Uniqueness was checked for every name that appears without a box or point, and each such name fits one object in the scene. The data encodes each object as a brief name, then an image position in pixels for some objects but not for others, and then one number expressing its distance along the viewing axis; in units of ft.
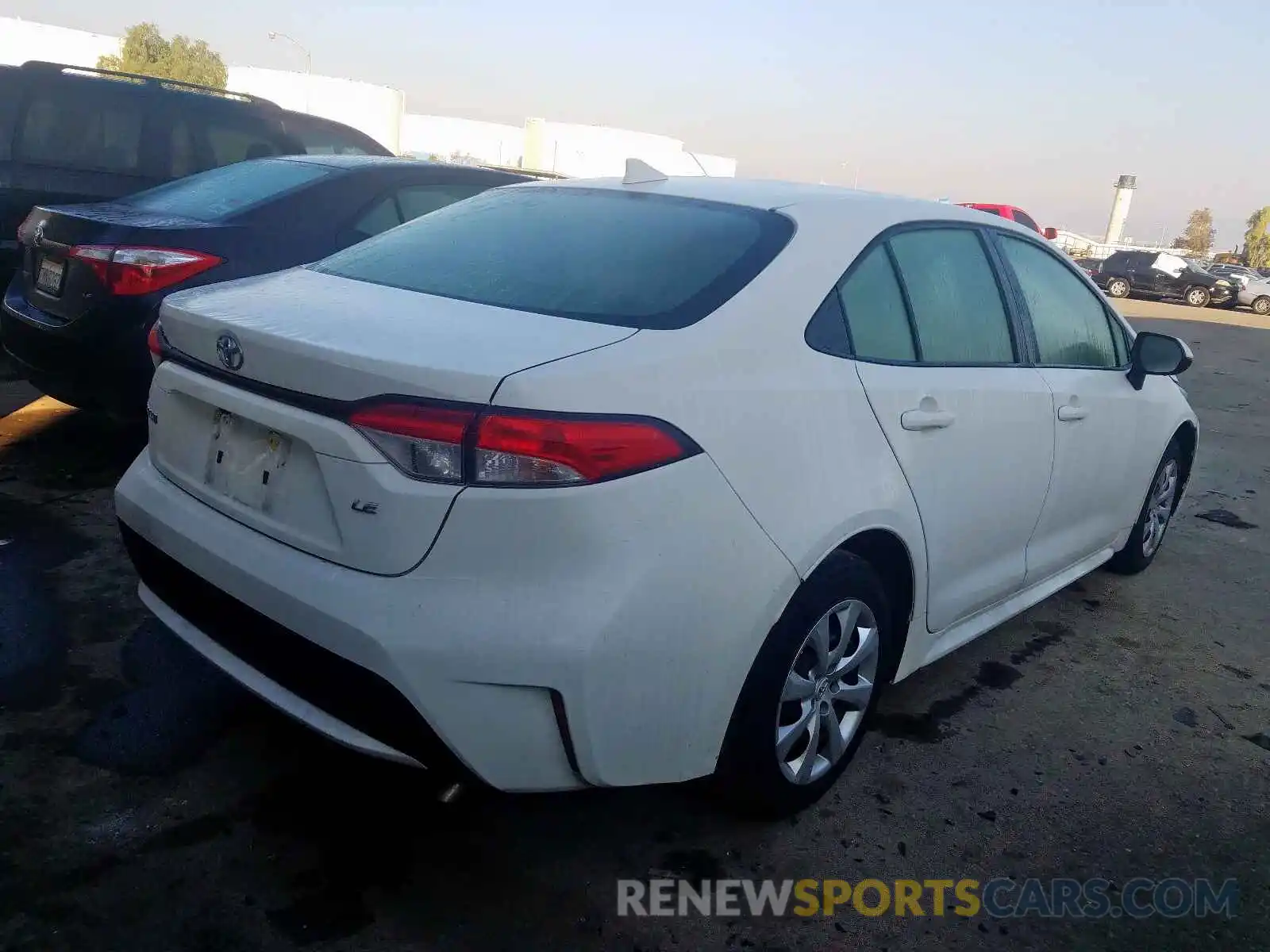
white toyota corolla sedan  6.25
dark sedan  13.61
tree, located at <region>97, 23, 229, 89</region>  152.76
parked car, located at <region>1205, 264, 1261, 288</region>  96.37
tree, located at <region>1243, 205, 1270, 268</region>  262.06
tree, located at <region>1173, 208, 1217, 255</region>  296.30
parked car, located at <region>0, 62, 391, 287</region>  19.76
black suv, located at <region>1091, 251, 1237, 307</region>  95.81
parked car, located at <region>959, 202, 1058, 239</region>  62.95
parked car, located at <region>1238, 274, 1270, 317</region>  95.96
